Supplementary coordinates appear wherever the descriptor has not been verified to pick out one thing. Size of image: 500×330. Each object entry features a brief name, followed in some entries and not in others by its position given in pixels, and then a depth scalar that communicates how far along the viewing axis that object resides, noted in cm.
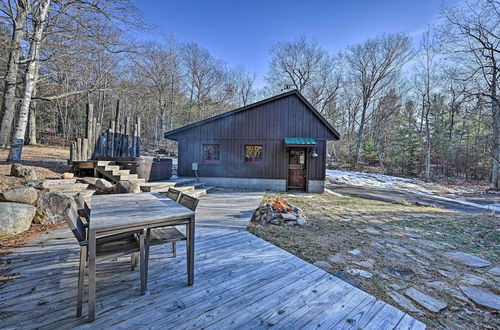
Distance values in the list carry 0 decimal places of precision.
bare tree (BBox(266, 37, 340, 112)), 2531
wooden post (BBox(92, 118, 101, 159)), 729
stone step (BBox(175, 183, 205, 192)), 760
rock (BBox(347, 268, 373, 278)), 273
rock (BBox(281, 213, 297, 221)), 487
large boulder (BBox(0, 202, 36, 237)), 335
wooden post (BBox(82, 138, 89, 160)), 662
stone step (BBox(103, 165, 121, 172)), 637
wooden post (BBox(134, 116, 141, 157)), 907
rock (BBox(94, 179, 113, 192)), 554
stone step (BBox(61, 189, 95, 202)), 466
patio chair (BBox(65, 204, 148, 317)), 181
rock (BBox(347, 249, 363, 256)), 340
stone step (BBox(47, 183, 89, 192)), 477
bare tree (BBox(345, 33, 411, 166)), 2228
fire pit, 483
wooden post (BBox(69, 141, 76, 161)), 635
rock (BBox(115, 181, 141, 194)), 544
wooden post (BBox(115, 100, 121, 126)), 813
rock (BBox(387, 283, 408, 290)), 248
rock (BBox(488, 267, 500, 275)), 298
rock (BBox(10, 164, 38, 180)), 498
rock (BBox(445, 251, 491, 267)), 327
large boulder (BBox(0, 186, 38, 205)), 388
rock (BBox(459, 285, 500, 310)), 227
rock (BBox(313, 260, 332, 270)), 287
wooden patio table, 177
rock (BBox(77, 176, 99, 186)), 557
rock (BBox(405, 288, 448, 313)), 215
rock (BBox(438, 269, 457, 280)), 282
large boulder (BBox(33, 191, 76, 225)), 398
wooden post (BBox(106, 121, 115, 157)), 790
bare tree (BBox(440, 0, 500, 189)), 1077
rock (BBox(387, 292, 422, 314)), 210
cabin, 1013
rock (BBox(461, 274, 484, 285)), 272
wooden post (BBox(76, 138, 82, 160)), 648
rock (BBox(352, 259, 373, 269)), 300
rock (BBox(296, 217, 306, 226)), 483
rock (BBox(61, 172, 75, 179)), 546
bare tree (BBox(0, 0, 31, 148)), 622
